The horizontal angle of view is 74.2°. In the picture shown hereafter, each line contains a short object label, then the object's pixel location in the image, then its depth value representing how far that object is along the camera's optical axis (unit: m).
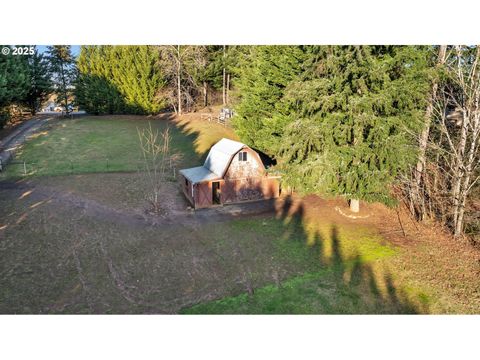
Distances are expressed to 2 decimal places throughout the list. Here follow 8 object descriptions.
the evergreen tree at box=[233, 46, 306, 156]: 21.70
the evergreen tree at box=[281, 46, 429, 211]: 15.15
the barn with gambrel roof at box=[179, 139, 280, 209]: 19.92
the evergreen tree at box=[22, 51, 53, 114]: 29.33
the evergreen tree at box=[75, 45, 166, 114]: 35.03
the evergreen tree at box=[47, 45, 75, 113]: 35.72
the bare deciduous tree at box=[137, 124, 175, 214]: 20.40
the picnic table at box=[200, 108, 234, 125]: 36.31
